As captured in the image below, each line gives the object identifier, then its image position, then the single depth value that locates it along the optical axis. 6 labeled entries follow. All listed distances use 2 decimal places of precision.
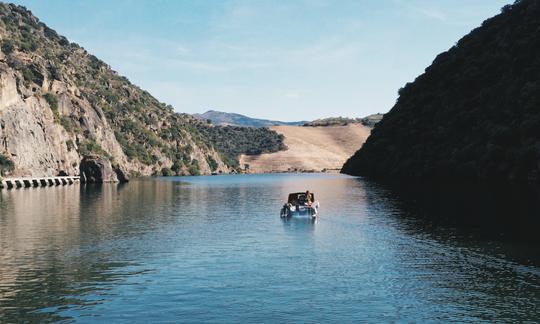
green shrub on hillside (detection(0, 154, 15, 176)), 144.00
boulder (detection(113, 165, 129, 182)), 183.00
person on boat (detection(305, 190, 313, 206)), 74.62
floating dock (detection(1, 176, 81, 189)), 133.25
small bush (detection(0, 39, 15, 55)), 197.52
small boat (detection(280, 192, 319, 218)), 70.69
